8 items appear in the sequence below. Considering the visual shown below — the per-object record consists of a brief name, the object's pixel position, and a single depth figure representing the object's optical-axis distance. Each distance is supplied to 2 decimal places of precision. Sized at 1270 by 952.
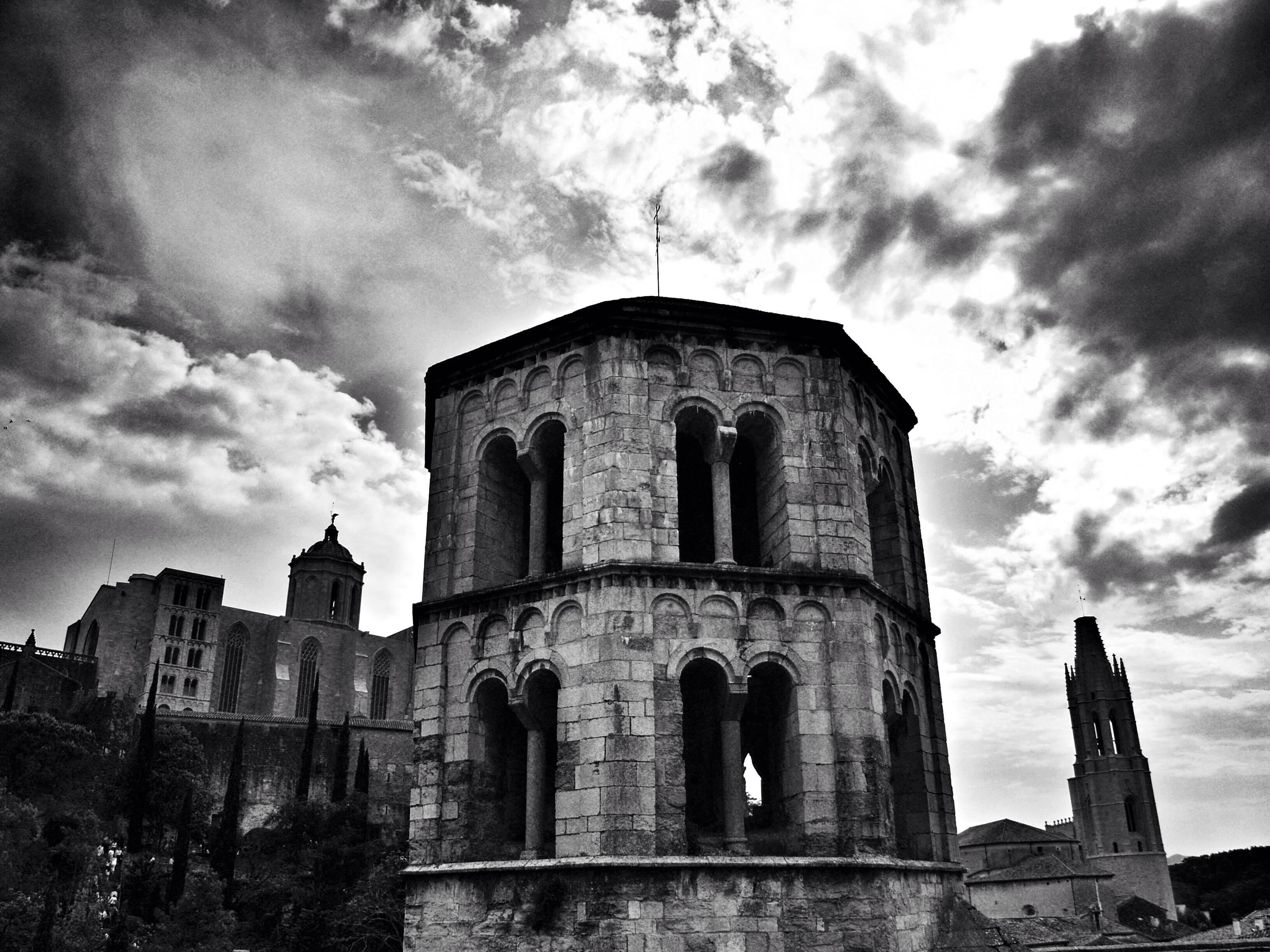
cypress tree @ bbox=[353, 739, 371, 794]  58.09
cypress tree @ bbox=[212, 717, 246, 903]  47.72
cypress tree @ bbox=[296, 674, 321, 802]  57.44
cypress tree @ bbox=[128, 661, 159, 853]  47.88
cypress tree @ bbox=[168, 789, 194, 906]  43.22
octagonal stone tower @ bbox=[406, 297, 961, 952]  12.97
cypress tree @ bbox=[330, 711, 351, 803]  57.47
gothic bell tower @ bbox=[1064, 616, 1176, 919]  83.06
